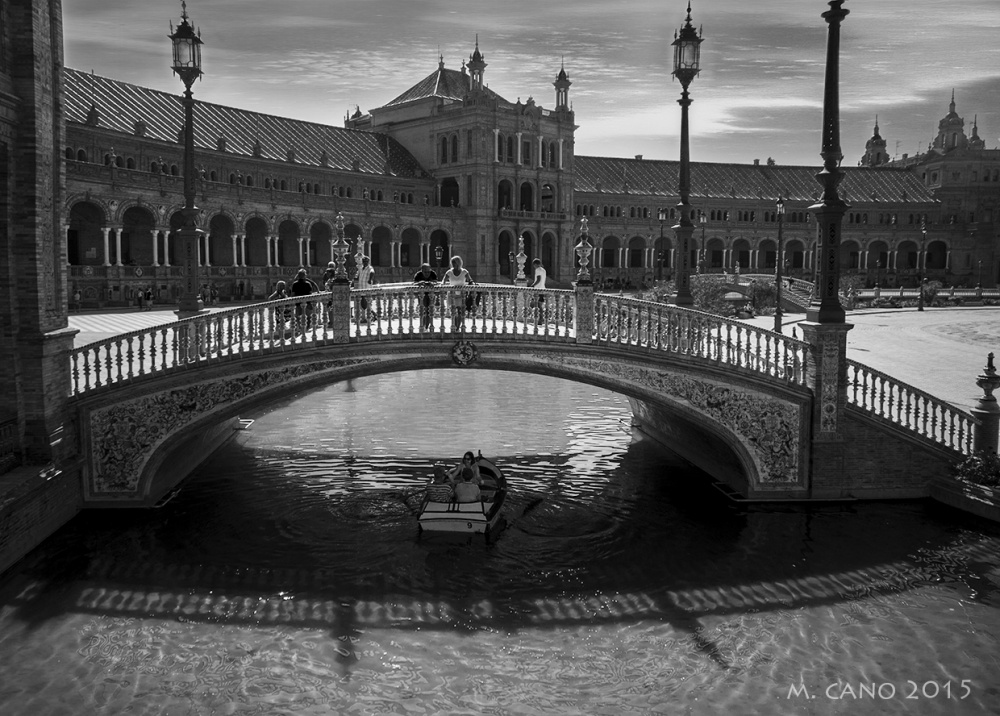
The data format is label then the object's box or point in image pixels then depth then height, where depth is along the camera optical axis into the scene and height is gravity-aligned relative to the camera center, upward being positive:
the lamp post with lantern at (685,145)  20.73 +3.18
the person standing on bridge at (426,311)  16.89 -0.66
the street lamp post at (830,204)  16.08 +1.31
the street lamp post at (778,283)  32.75 -0.24
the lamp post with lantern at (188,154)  19.98 +2.86
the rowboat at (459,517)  14.67 -3.93
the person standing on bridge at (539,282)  17.48 -0.13
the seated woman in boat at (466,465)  15.56 -3.36
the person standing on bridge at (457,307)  16.84 -0.58
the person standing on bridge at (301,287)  18.62 -0.24
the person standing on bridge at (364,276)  22.97 -0.01
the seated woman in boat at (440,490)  15.24 -3.66
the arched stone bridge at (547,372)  15.94 -1.81
